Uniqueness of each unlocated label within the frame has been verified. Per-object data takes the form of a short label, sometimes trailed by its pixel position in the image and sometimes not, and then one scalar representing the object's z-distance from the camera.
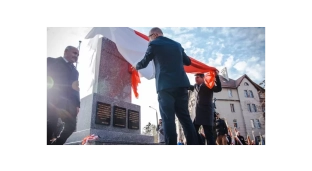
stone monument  2.99
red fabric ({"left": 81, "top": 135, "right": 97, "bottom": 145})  2.60
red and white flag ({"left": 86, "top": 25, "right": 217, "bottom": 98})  3.94
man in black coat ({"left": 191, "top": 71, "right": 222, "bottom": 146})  3.05
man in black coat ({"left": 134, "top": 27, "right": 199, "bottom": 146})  2.11
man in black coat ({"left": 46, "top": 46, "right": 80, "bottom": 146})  2.58
